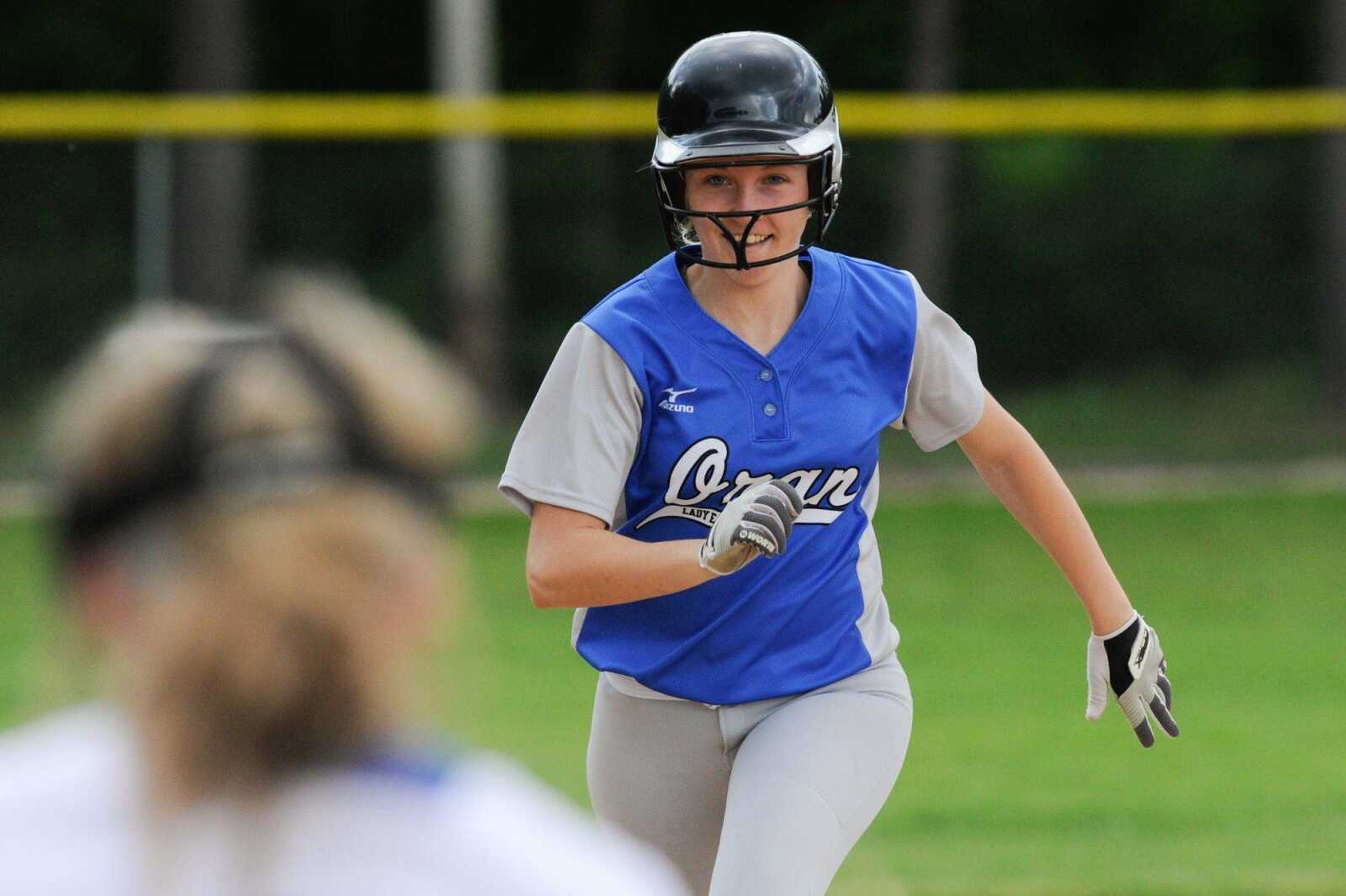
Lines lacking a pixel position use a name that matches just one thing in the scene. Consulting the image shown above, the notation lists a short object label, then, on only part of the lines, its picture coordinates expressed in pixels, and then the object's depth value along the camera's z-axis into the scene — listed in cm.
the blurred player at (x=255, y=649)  1149
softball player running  1746
